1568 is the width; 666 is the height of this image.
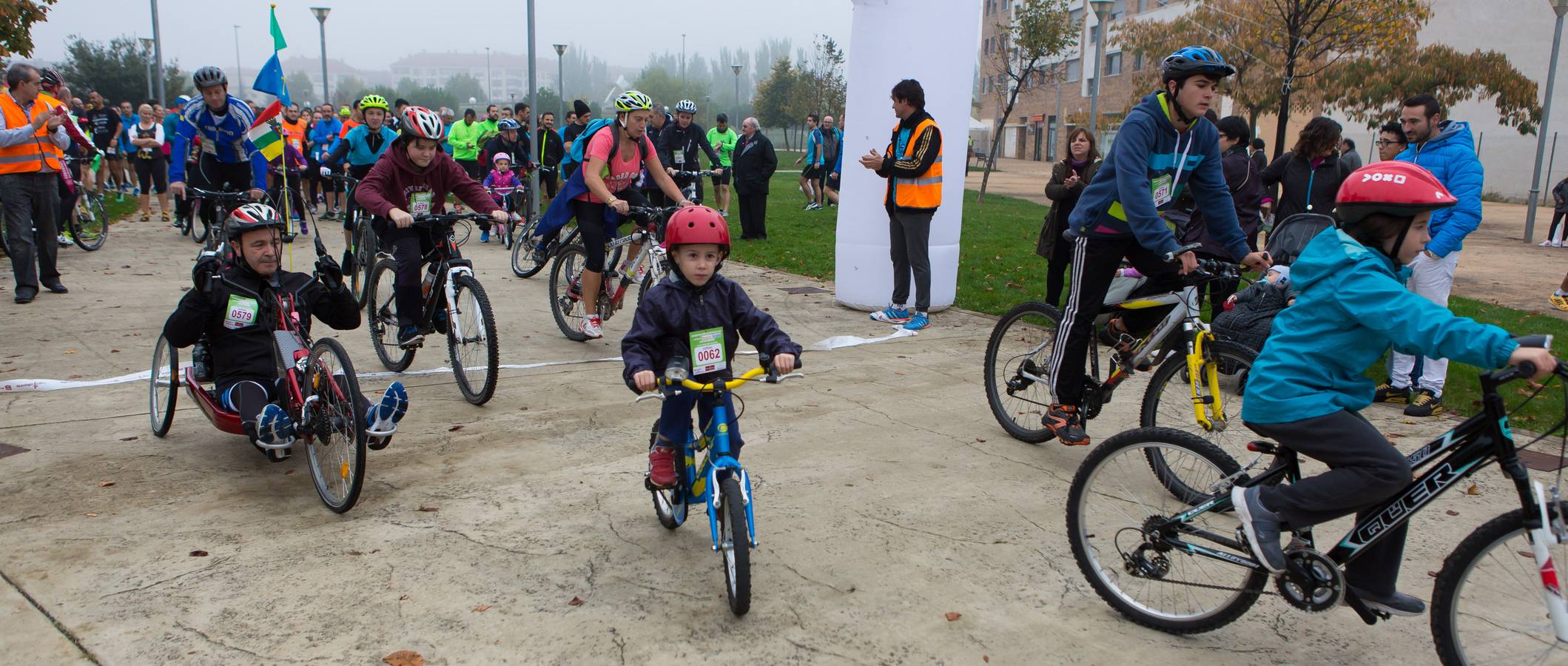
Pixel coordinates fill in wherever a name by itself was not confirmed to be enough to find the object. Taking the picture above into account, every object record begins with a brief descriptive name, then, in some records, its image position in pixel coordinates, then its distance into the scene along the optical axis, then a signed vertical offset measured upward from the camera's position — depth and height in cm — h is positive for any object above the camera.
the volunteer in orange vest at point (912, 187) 858 -29
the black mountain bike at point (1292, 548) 277 -115
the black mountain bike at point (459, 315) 619 -107
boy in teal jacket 289 -57
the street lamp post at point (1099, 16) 2324 +322
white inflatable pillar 920 +39
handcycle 427 -115
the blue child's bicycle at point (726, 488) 338 -113
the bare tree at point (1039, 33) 2652 +314
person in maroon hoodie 652 -33
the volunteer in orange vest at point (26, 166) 883 -32
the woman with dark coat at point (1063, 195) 870 -31
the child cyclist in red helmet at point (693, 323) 366 -63
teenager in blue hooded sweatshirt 475 -19
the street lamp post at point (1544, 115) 1811 +103
